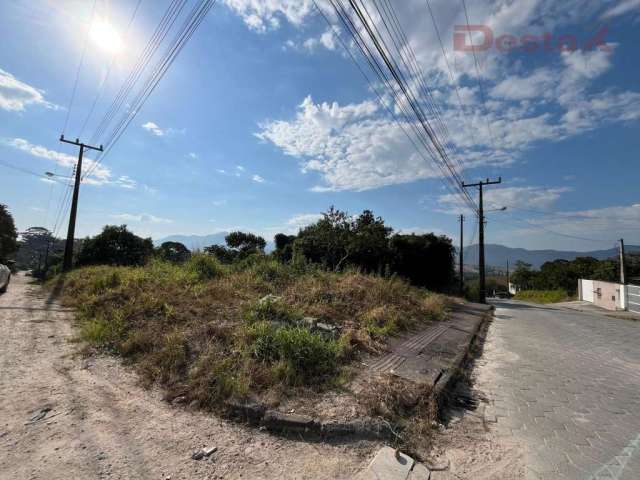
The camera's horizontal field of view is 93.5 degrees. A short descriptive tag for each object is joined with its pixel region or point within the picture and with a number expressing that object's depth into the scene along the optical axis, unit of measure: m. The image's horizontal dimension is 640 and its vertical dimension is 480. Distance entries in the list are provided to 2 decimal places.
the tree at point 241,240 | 31.24
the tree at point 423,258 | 23.78
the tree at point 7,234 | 30.67
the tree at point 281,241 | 30.79
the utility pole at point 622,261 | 22.58
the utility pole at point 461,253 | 27.72
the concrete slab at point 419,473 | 2.16
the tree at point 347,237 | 18.16
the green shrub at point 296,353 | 3.56
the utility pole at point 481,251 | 20.22
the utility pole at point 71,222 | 17.42
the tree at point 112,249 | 23.36
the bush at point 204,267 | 9.29
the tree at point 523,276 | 53.63
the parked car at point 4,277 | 9.45
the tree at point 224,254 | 12.70
